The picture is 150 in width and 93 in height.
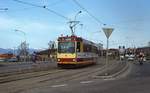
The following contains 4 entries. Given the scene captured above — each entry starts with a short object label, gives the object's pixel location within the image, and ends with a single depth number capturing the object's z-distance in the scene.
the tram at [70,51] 22.81
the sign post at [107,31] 16.07
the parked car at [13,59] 48.06
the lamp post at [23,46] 65.34
